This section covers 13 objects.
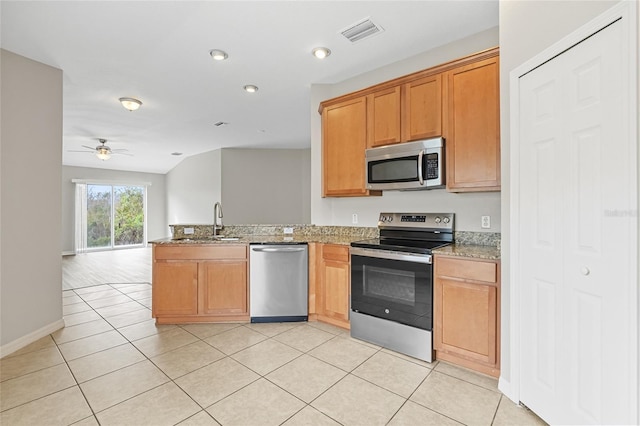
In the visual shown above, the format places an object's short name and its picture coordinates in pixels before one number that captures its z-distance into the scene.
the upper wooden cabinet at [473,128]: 2.33
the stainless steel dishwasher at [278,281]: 3.13
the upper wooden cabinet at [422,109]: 2.60
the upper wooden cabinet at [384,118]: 2.86
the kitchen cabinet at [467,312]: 2.06
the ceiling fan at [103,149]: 5.98
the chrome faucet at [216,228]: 3.53
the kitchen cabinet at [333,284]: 2.91
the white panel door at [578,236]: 1.29
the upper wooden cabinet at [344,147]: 3.13
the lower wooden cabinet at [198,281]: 3.11
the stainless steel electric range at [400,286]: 2.35
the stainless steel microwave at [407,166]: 2.58
